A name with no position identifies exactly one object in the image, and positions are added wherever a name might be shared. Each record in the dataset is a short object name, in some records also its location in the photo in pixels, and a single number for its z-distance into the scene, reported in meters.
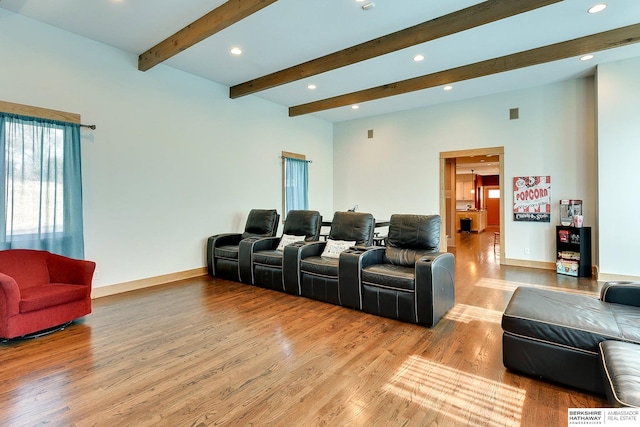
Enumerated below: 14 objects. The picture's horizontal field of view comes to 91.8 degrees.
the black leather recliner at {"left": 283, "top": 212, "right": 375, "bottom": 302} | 3.78
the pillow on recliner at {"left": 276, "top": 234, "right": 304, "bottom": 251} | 4.73
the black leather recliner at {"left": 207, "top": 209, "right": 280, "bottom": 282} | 4.91
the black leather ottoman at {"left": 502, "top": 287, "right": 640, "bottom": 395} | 1.89
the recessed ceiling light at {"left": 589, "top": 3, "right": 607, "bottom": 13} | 3.35
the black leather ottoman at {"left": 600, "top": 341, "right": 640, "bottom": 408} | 1.33
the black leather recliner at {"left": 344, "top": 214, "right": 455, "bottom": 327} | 3.03
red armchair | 2.67
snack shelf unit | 5.08
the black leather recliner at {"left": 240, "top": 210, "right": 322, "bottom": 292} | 4.36
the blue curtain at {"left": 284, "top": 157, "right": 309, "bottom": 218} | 6.94
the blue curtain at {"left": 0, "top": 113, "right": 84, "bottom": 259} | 3.40
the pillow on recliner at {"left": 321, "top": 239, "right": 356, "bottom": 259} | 4.12
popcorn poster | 5.63
